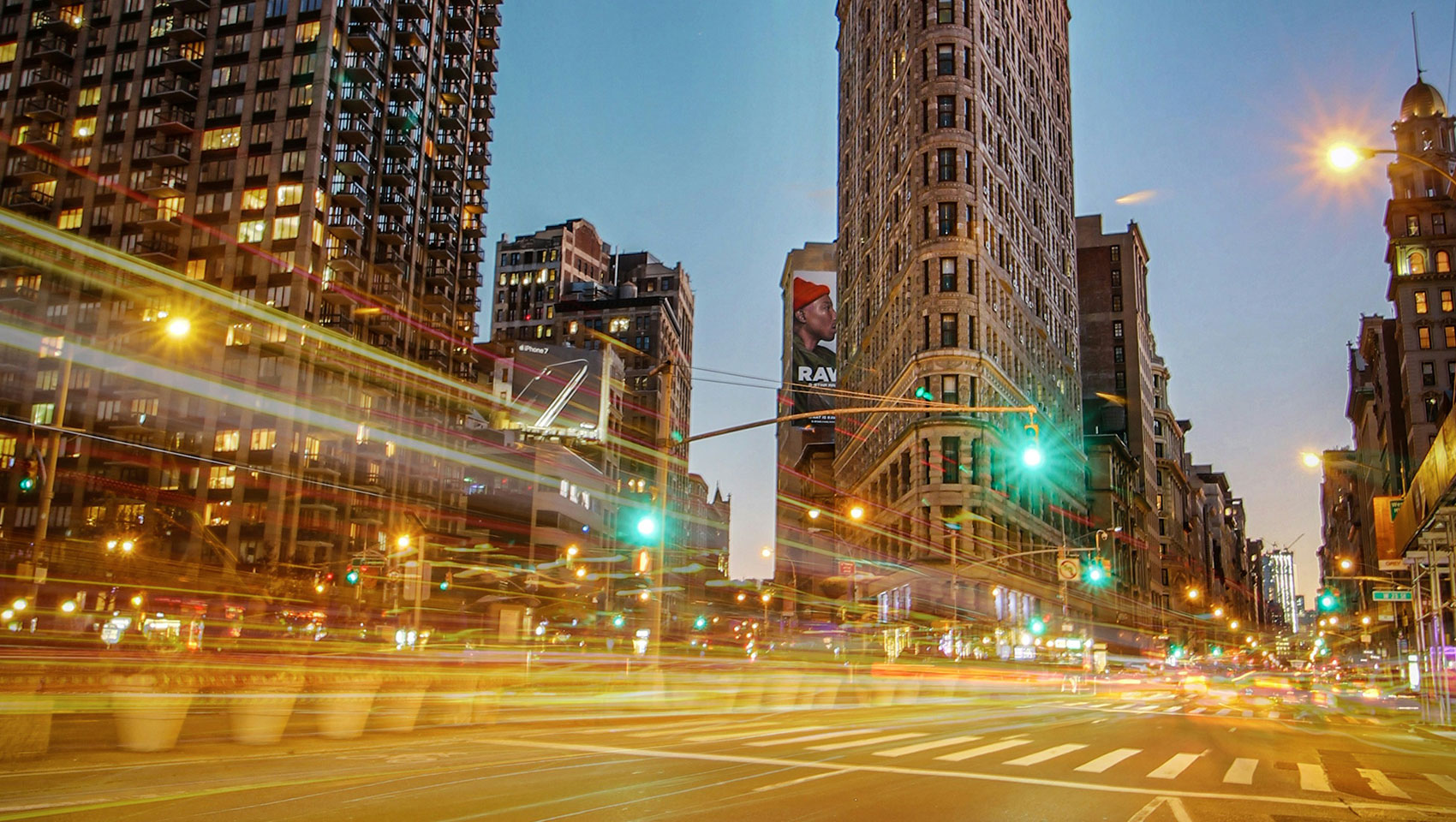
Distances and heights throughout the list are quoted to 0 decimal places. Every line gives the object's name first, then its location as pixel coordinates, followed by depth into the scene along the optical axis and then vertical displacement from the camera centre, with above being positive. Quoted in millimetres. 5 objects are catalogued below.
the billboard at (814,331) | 133250 +33631
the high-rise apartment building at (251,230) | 72188 +26217
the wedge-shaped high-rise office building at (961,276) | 67750 +24039
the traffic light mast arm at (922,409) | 17059 +3216
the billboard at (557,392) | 90312 +17008
